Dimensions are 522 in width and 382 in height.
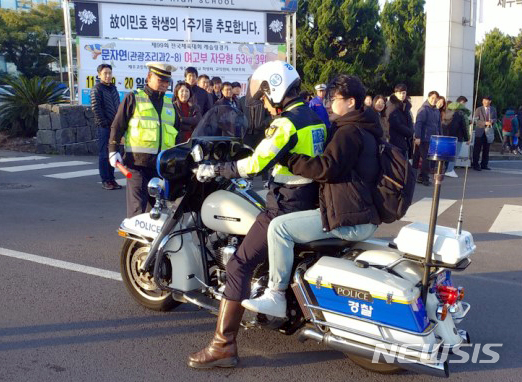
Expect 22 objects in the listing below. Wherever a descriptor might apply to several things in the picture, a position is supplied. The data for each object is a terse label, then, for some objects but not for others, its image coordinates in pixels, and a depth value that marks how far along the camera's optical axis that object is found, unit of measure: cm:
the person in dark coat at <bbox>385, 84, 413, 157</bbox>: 1142
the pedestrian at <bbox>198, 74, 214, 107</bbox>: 1236
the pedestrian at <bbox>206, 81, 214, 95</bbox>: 1256
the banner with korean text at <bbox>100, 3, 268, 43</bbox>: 1633
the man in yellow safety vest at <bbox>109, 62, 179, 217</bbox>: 586
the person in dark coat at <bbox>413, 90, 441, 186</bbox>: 1211
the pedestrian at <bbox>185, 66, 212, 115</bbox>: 1102
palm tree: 1680
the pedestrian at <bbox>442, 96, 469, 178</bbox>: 1361
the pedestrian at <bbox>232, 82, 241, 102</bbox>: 1244
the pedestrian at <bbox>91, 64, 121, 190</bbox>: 1039
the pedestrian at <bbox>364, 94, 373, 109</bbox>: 1187
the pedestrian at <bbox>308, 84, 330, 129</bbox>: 834
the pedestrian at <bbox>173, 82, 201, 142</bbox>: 924
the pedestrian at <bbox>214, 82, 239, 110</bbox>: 1191
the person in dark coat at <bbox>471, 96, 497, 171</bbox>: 1480
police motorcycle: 355
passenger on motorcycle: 378
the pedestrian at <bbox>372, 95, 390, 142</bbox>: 1173
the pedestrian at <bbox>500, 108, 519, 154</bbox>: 2047
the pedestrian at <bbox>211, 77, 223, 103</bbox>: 1329
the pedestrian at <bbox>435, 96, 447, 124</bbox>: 1249
